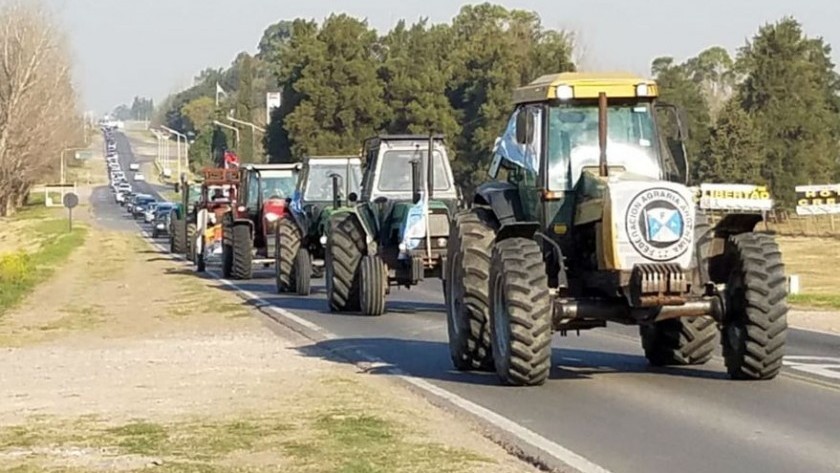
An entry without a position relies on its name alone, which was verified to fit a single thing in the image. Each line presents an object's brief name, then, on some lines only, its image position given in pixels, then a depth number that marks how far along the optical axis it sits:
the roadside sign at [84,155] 155.25
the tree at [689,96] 69.19
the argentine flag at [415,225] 23.81
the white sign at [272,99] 106.88
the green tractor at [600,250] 14.16
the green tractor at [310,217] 29.62
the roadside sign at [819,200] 57.19
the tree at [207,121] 179.88
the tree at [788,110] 66.31
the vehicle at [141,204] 101.48
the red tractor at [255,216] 35.44
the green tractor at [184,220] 51.84
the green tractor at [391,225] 23.94
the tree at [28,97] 92.88
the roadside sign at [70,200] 80.44
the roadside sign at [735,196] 50.28
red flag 62.03
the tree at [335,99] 77.56
